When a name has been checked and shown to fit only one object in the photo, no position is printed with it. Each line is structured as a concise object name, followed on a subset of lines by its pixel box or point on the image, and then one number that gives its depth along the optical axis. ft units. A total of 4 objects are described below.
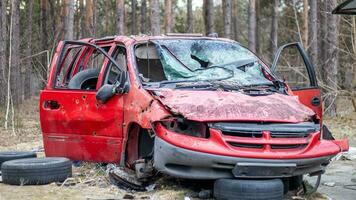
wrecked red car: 19.62
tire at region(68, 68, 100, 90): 27.50
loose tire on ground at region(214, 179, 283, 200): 19.16
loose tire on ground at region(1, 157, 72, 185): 23.58
